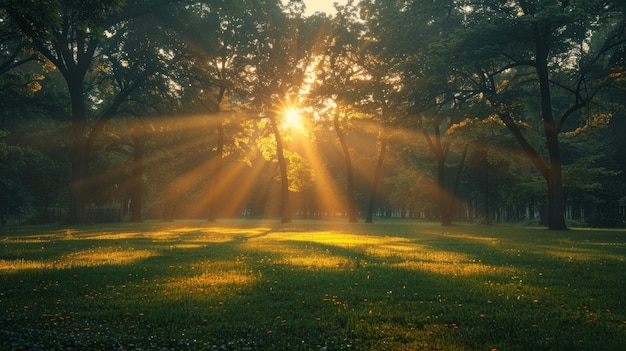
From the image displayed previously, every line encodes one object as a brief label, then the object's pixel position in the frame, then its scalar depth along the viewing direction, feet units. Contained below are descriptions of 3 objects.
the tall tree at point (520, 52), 88.48
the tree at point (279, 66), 164.14
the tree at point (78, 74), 113.60
